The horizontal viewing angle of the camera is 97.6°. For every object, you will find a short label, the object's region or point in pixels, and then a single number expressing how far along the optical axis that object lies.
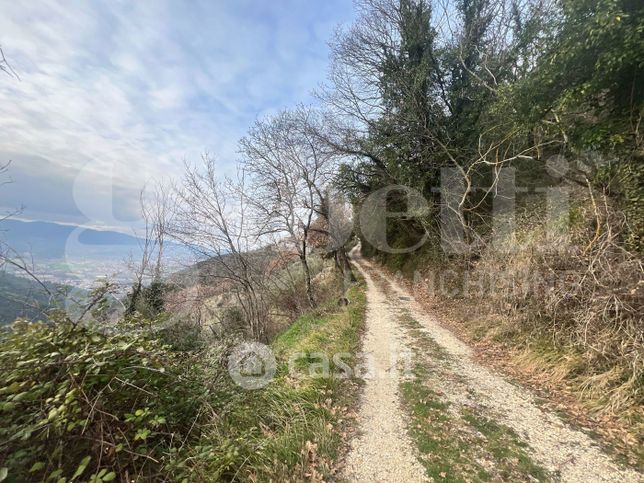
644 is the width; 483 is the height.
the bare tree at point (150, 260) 9.17
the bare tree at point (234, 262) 9.93
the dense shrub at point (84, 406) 2.26
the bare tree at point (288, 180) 12.94
